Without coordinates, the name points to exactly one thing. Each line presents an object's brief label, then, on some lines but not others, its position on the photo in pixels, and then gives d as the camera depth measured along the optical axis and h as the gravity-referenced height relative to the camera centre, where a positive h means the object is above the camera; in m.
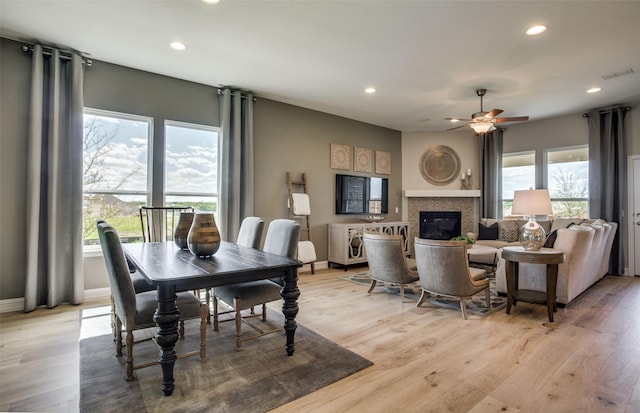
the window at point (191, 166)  4.44 +0.61
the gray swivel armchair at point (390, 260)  3.77 -0.60
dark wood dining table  1.88 -0.41
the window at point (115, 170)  3.90 +0.48
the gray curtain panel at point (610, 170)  5.45 +0.71
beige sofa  3.53 -0.64
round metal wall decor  7.35 +1.03
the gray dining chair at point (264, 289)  2.55 -0.66
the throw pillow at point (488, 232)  6.35 -0.41
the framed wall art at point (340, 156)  6.08 +1.02
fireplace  7.26 -0.30
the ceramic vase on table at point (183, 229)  2.86 -0.18
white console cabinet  5.69 -0.57
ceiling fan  4.46 +1.24
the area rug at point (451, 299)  3.52 -1.06
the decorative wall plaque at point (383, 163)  6.86 +1.01
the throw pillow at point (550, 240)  3.71 -0.33
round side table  3.19 -0.60
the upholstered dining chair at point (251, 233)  3.34 -0.25
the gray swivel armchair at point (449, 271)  3.21 -0.62
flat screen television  6.16 +0.31
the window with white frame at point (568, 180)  5.98 +0.60
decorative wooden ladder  5.35 -0.06
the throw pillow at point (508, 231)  6.22 -0.38
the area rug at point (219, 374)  1.86 -1.10
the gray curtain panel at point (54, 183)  3.43 +0.27
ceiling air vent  4.08 +1.76
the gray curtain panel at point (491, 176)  6.97 +0.75
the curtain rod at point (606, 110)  5.42 +1.72
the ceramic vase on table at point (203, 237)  2.46 -0.21
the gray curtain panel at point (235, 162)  4.66 +0.69
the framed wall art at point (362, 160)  6.46 +1.01
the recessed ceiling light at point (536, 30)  3.06 +1.72
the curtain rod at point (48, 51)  3.46 +1.69
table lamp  3.41 +0.01
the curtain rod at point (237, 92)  4.75 +1.71
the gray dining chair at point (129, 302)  1.94 -0.63
